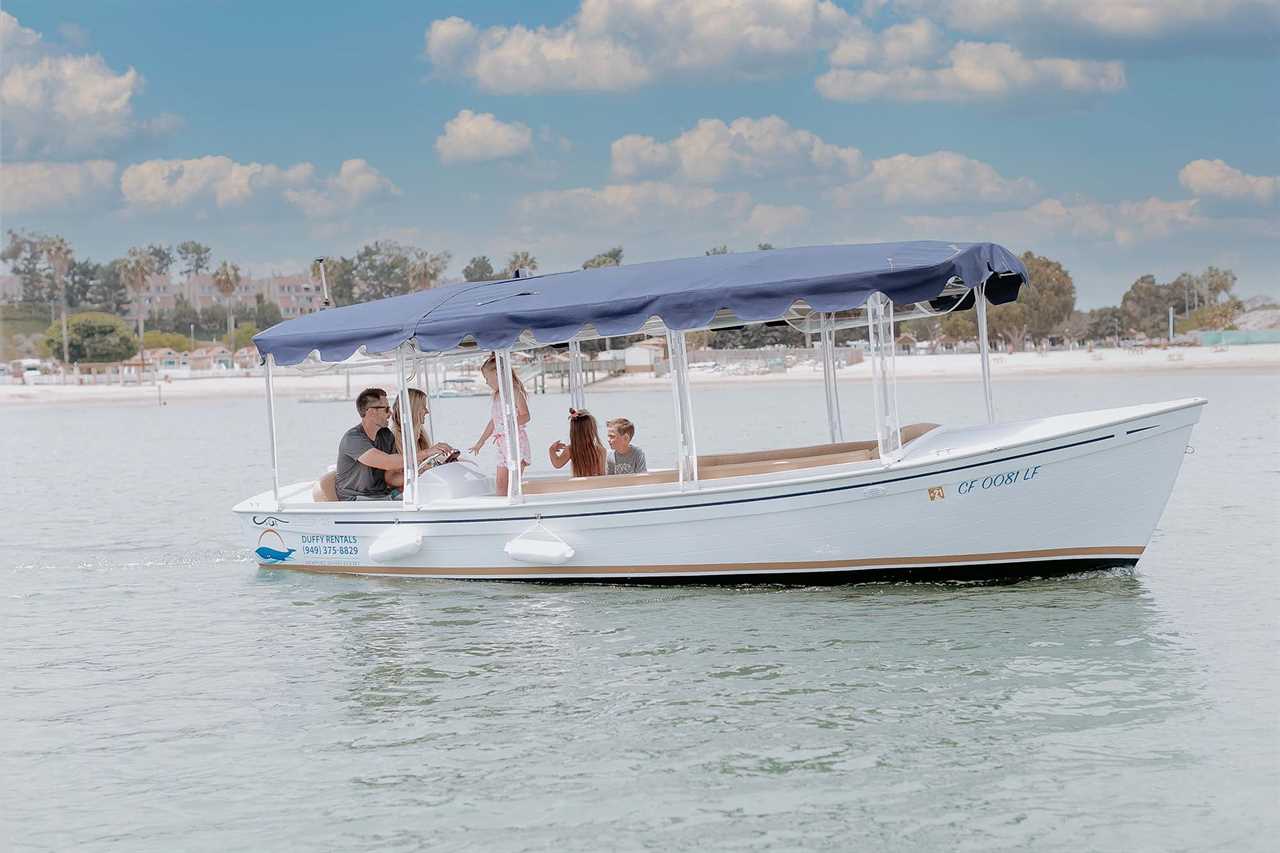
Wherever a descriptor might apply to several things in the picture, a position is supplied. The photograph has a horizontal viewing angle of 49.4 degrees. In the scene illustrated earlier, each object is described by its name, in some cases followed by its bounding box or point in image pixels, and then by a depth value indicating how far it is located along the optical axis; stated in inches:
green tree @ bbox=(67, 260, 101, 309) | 6855.3
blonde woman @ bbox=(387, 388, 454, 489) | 509.4
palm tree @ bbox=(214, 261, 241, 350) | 5349.4
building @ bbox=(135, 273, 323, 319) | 6820.9
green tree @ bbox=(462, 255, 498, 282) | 6752.0
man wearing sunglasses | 527.5
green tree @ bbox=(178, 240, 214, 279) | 7293.3
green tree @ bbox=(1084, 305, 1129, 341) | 6274.6
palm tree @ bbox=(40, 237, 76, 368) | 5659.5
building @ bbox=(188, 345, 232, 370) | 5004.9
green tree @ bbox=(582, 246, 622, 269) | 5088.1
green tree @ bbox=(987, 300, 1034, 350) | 4790.8
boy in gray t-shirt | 502.9
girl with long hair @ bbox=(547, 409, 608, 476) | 498.9
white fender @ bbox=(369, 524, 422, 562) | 501.4
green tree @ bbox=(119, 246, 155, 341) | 5344.5
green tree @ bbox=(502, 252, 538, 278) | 4837.6
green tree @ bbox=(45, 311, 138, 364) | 4992.6
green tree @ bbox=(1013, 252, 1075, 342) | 5012.3
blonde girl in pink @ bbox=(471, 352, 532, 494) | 496.1
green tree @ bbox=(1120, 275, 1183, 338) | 6417.3
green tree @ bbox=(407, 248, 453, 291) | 5334.6
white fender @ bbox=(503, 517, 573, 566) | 475.8
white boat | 427.8
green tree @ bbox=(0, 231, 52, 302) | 6909.5
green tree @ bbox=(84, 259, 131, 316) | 6830.7
